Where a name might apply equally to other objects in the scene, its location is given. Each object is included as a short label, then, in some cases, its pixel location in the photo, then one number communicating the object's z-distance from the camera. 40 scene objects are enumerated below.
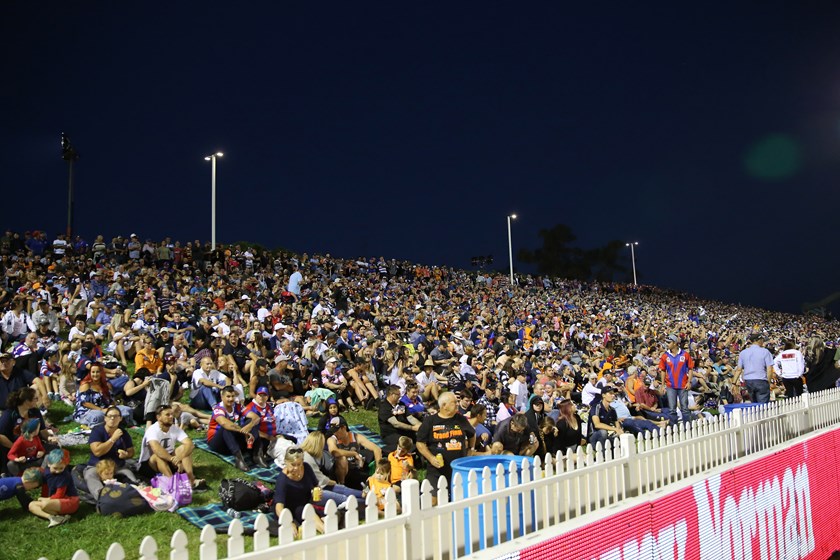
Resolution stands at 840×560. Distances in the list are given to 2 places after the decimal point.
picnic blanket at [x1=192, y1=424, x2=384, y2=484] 8.38
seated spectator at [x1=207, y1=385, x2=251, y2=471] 8.77
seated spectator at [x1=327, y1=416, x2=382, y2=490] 8.37
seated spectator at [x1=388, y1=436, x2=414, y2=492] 7.20
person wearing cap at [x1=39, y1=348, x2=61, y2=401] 10.51
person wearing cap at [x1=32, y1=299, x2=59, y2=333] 13.73
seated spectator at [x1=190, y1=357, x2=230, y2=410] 10.97
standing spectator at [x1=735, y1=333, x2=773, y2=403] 11.92
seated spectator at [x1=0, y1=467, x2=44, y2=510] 6.57
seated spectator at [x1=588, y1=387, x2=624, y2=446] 11.02
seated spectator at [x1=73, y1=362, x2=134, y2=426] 9.42
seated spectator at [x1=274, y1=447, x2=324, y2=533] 5.86
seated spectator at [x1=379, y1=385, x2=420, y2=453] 10.25
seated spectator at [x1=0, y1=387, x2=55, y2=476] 7.27
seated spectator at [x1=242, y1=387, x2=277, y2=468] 8.94
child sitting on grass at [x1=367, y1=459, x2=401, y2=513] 6.93
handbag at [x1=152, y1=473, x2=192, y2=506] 7.14
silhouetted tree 85.62
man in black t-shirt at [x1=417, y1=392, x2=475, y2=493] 6.79
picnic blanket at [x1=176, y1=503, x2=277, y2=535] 6.60
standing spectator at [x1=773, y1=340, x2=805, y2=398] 12.77
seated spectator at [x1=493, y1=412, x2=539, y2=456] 9.11
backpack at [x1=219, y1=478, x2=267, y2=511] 7.18
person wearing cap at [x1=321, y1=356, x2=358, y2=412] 12.45
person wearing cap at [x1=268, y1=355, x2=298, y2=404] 11.47
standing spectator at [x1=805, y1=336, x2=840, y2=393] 12.92
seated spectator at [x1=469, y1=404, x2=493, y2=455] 8.77
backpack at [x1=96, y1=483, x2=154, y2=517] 6.68
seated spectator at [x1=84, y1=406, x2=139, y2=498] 7.25
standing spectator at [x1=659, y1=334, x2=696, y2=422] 13.15
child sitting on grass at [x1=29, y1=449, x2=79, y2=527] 6.40
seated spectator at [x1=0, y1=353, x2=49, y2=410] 8.80
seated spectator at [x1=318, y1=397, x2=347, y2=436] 9.16
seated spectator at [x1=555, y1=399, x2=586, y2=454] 10.20
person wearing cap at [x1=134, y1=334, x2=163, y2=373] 11.35
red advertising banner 4.32
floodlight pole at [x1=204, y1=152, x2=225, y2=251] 28.06
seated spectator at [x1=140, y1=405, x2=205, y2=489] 7.49
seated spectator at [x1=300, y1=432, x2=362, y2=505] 7.46
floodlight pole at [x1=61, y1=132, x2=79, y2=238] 33.19
